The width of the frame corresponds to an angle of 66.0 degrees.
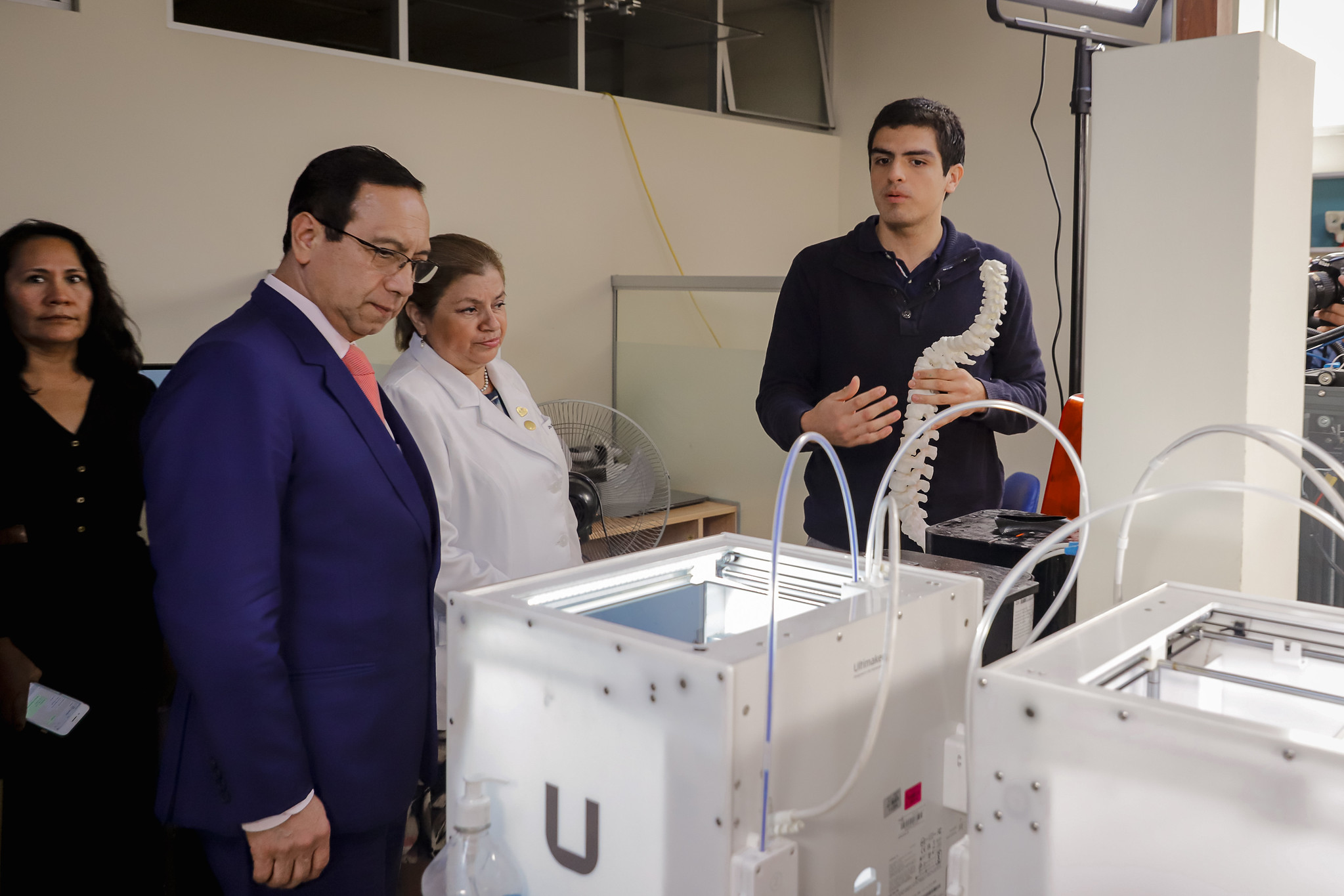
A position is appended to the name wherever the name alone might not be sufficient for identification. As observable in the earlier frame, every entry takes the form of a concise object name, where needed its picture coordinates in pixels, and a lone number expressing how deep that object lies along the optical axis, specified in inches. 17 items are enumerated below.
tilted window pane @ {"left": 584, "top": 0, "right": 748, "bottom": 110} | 150.7
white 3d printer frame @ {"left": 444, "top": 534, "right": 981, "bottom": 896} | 28.7
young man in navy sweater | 67.6
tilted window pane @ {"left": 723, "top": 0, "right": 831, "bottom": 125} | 173.5
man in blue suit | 39.7
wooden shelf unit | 122.6
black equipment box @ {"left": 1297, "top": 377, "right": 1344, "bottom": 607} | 66.9
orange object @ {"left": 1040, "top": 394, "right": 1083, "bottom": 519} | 63.6
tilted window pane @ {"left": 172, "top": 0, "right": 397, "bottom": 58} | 112.3
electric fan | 120.7
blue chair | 96.0
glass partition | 123.9
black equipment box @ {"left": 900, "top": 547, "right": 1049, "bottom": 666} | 47.1
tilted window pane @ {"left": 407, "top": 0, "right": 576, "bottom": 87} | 131.6
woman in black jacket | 71.1
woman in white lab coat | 63.9
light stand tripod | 54.9
